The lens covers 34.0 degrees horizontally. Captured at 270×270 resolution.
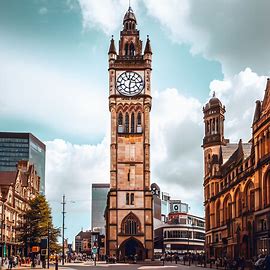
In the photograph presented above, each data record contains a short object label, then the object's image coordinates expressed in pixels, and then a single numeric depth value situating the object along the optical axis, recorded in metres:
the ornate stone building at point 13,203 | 74.85
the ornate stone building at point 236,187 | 55.76
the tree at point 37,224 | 70.06
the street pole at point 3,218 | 73.21
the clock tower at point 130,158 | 86.60
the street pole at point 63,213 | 70.41
